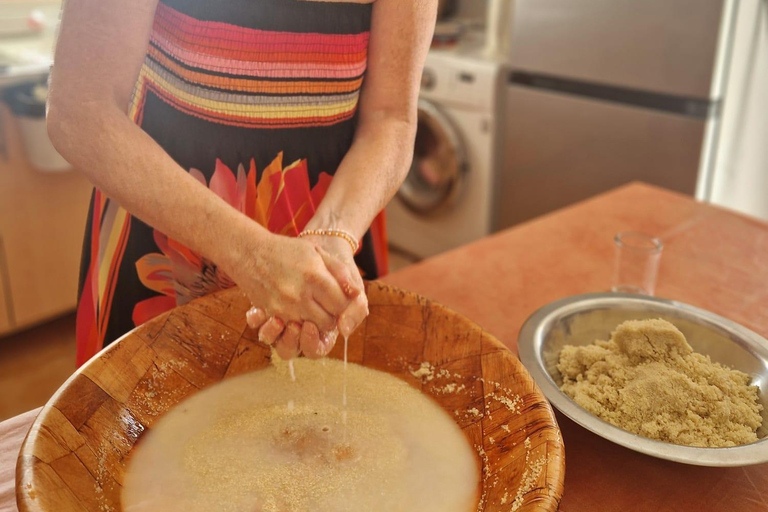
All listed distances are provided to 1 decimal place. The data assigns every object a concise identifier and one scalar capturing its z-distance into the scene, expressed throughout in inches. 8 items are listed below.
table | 29.1
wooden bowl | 25.0
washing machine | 112.0
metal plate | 27.1
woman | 31.9
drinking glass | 43.8
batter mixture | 27.7
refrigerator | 88.4
